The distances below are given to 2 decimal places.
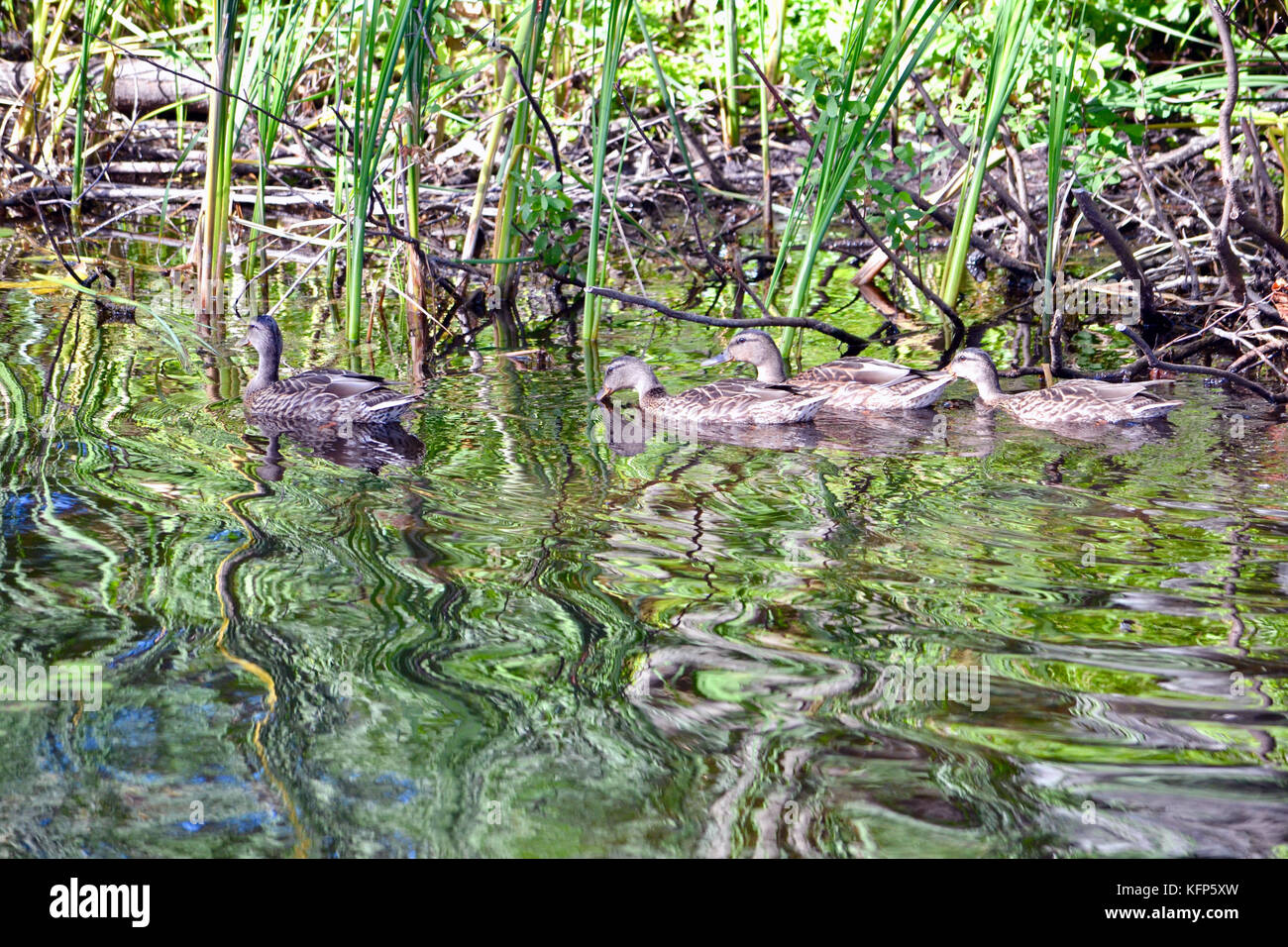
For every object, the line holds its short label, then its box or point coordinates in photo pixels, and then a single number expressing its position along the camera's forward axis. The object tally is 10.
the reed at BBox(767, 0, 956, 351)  6.19
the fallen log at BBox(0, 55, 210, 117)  13.11
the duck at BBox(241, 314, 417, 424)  6.85
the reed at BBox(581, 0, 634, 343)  6.64
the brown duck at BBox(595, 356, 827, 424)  7.26
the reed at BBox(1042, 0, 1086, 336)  6.50
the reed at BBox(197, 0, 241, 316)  7.55
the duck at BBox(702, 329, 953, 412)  7.43
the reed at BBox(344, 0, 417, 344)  6.39
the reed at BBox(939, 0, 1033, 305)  6.71
